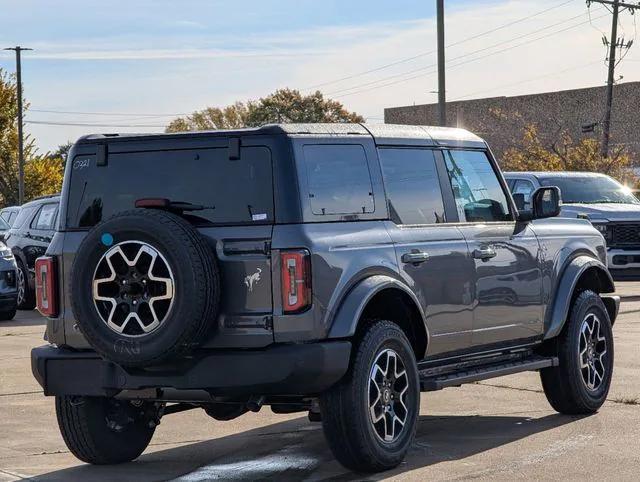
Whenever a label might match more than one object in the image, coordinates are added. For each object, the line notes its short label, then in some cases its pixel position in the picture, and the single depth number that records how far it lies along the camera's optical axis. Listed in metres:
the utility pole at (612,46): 47.78
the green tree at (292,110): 95.50
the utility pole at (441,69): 32.09
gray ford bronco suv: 7.25
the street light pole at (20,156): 61.78
